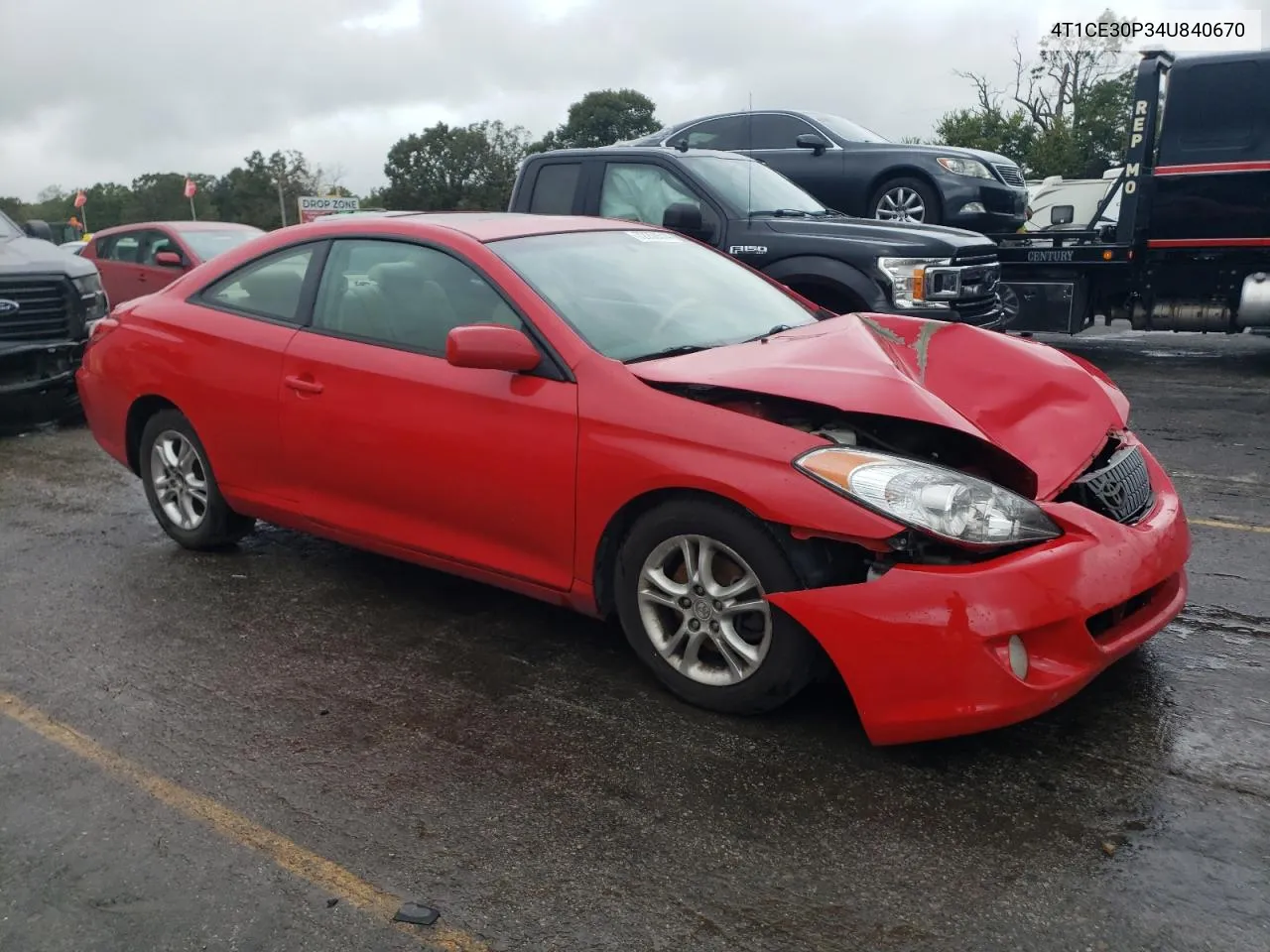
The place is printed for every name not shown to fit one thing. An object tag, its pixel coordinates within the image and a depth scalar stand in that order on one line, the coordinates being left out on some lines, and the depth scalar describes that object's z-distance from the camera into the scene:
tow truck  9.53
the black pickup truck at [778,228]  7.68
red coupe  3.05
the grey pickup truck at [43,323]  8.35
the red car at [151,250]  11.68
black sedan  10.88
